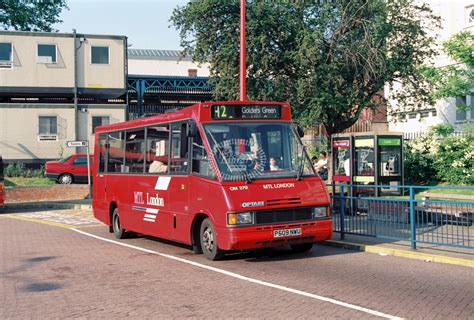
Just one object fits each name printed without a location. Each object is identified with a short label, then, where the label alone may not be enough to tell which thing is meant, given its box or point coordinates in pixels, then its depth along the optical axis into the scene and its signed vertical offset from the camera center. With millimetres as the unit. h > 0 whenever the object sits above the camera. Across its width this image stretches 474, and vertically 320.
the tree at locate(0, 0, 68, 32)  50719 +13472
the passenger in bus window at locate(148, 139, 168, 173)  12875 +237
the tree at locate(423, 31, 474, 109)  22547 +3673
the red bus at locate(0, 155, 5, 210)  24469 -785
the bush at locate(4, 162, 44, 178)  34594 -24
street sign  25834 +1184
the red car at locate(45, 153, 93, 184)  32812 +114
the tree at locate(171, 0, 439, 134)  23172 +4704
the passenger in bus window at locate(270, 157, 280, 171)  11168 +71
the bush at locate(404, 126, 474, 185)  22094 +316
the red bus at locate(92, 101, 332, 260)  10516 -226
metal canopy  48656 +6591
